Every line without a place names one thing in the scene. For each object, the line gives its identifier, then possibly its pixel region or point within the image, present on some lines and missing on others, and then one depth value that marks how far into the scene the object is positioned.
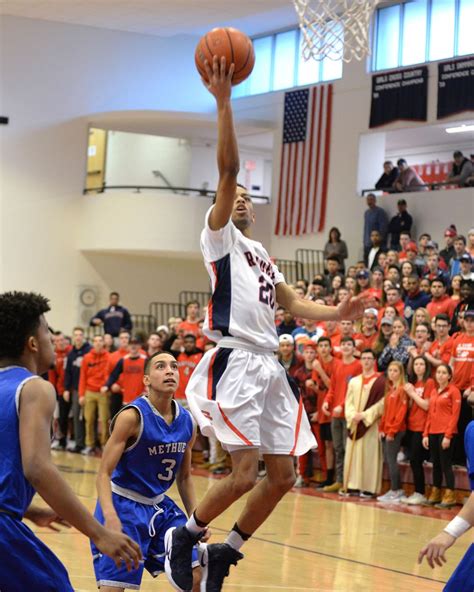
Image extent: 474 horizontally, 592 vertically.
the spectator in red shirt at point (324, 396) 12.14
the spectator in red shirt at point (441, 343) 11.25
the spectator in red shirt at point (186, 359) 13.82
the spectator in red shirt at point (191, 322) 15.19
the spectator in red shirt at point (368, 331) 12.62
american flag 21.09
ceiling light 19.36
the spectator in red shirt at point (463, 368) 10.82
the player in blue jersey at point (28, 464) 3.26
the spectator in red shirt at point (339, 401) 11.91
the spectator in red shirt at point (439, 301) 12.46
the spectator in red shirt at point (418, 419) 10.96
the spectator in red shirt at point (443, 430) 10.55
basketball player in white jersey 4.99
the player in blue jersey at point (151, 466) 5.20
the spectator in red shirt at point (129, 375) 14.58
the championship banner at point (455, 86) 18.23
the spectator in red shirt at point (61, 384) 16.55
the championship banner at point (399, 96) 19.20
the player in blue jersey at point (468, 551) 3.66
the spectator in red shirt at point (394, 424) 11.16
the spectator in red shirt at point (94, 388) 15.33
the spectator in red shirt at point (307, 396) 12.32
